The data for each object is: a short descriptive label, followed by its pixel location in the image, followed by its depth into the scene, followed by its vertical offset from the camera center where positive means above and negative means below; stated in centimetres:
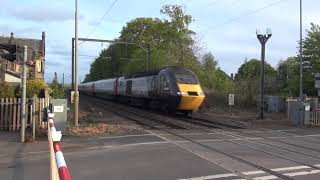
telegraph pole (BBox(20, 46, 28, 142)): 1647 -30
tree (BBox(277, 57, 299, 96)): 4761 +58
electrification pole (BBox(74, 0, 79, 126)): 2277 +48
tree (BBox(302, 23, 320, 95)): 4655 +285
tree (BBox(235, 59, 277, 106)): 4519 +10
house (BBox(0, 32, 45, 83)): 1683 +126
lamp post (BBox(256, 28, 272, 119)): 3095 +275
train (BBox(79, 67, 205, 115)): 3322 -3
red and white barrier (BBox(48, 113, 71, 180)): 429 -63
